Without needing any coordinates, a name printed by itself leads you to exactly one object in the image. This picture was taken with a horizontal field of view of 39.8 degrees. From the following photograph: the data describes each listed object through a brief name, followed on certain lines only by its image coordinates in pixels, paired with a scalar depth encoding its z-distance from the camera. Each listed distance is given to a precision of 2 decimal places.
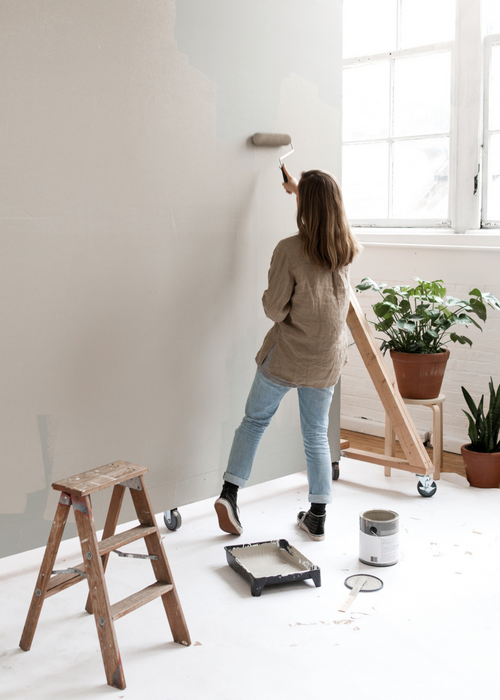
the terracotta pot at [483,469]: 3.16
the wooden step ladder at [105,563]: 1.77
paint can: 2.39
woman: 2.41
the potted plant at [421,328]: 3.16
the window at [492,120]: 3.50
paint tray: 2.23
